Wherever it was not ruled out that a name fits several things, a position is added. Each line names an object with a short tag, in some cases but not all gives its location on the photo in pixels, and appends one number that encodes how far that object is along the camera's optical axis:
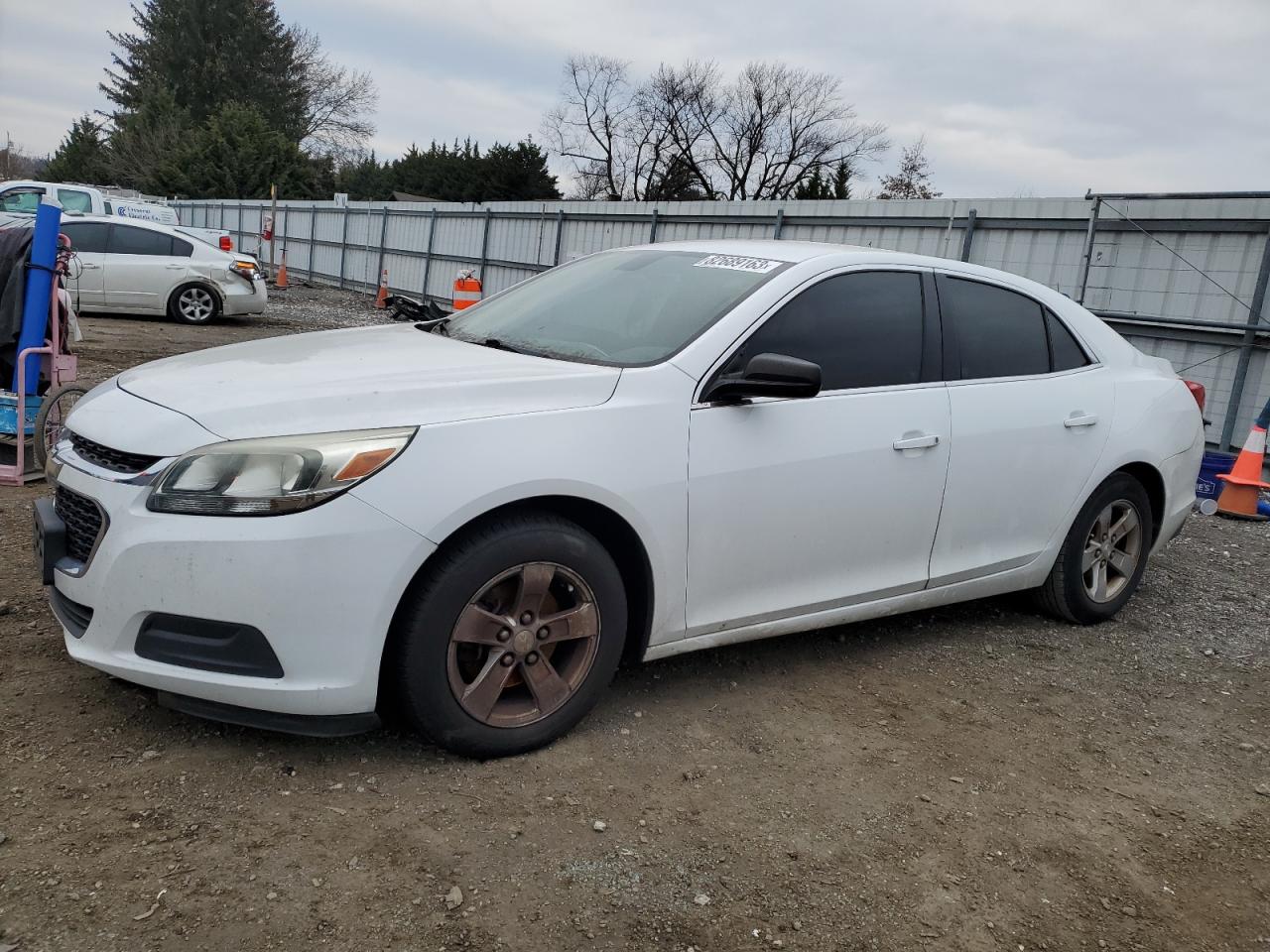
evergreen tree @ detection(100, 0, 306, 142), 54.66
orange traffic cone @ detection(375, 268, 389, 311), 22.18
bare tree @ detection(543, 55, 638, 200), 52.19
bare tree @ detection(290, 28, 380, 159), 59.22
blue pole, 5.80
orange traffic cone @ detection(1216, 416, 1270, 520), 7.74
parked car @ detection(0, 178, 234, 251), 15.98
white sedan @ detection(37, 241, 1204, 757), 2.70
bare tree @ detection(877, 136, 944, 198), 49.59
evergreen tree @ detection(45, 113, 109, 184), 53.72
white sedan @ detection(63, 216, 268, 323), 14.80
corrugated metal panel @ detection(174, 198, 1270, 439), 9.47
